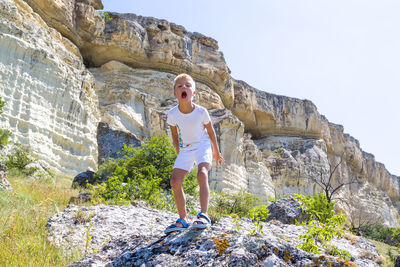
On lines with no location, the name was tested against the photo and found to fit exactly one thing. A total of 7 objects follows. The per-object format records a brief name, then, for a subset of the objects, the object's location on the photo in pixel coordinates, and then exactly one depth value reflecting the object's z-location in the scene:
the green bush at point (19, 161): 10.76
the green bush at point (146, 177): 7.20
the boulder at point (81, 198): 6.50
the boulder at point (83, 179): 10.72
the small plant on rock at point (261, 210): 4.09
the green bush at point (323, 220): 3.24
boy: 3.28
